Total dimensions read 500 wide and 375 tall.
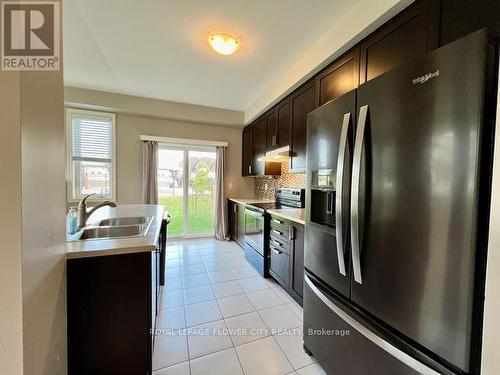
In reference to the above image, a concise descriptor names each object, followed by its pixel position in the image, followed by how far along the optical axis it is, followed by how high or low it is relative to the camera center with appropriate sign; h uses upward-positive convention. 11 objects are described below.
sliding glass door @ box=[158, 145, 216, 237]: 4.43 -0.14
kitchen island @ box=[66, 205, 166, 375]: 1.22 -0.74
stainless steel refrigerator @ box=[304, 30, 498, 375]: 0.70 -0.12
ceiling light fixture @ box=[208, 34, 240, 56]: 2.12 +1.39
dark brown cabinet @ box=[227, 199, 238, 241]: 4.40 -0.79
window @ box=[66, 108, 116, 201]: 3.72 +0.45
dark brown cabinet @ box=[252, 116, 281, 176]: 3.84 +0.57
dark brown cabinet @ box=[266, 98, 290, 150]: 3.08 +0.88
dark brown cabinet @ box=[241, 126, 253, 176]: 4.47 +0.66
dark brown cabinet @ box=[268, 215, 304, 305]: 2.17 -0.81
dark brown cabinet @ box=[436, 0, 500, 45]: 1.03 +0.87
